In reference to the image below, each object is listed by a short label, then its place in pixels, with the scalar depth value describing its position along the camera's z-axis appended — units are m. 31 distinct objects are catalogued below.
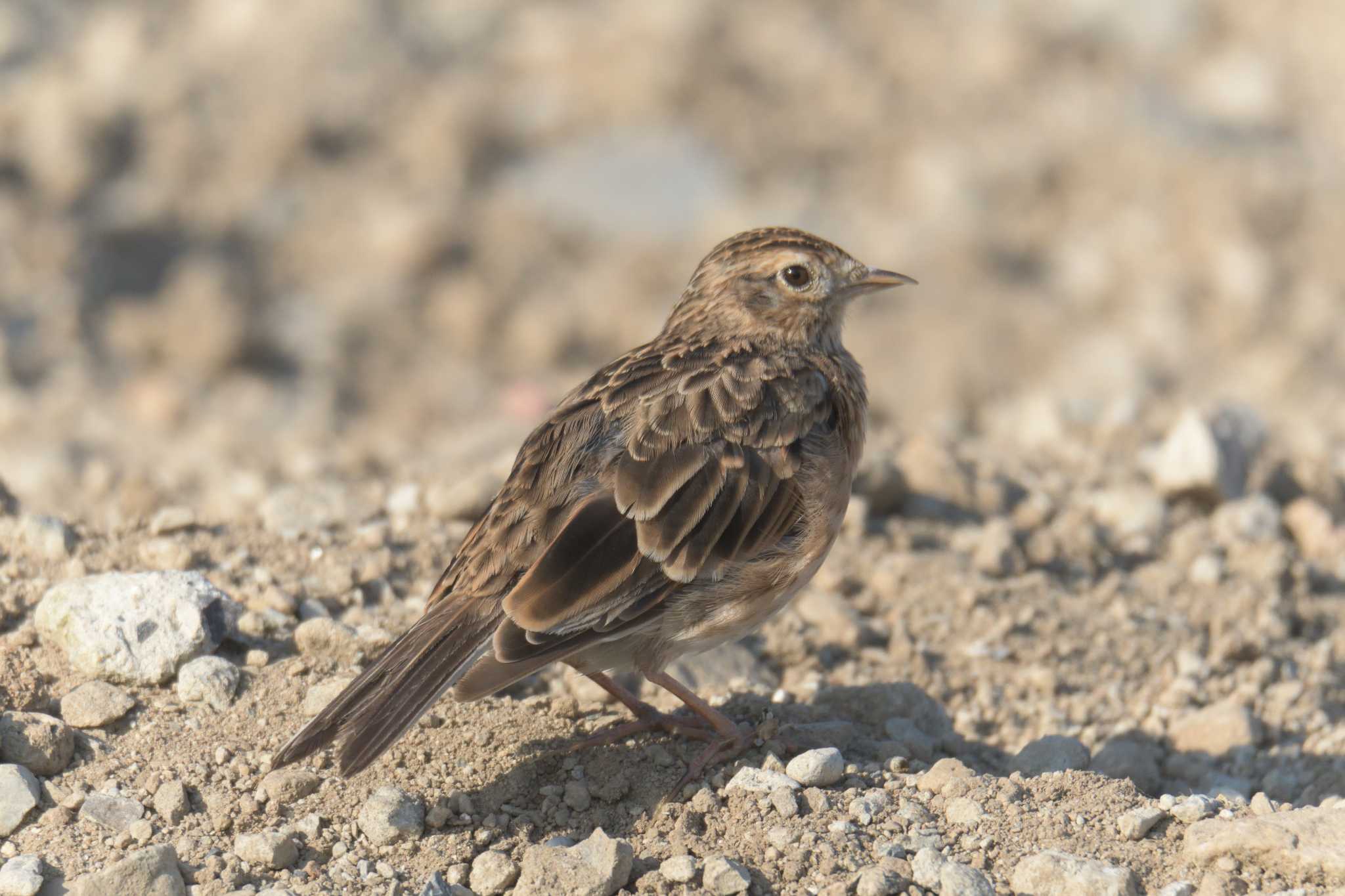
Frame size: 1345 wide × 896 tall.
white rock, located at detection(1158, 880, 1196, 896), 8.03
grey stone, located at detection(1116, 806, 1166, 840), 8.55
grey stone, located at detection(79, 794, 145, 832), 8.34
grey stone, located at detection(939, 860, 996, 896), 7.93
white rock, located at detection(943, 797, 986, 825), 8.63
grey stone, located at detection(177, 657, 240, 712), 9.40
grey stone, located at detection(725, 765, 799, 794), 8.86
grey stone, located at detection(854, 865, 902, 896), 7.95
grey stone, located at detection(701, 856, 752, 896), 8.00
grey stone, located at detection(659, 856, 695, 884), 8.05
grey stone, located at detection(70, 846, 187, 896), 7.73
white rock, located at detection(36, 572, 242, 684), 9.48
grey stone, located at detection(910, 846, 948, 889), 8.03
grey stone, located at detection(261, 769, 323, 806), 8.61
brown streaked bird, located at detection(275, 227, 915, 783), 8.52
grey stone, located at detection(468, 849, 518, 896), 8.13
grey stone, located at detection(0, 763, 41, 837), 8.31
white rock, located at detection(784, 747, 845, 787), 8.88
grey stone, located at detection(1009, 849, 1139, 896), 7.97
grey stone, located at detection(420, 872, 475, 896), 7.88
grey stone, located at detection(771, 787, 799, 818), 8.63
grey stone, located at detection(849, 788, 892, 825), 8.65
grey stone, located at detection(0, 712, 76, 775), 8.66
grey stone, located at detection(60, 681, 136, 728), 9.09
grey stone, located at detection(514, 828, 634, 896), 7.93
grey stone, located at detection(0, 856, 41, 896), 7.75
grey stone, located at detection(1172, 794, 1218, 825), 8.67
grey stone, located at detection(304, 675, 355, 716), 9.40
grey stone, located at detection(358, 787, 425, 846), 8.39
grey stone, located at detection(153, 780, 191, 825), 8.42
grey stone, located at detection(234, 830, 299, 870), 8.07
